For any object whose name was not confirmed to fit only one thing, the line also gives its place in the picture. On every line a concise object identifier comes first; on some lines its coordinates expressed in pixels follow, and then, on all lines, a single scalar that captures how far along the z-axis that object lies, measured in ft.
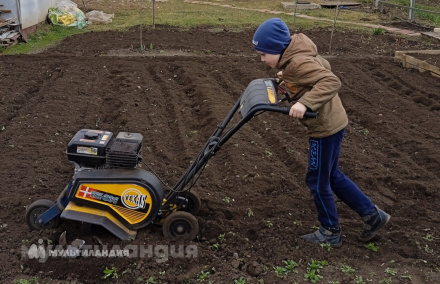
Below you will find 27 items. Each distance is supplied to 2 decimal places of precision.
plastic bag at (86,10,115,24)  55.93
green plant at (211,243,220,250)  14.64
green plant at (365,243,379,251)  14.92
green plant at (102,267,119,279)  13.30
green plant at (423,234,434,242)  15.36
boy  12.93
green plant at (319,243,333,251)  14.75
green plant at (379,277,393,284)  13.12
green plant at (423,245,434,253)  14.80
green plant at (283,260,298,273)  13.65
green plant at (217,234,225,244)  14.99
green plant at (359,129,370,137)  24.58
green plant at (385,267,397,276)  13.51
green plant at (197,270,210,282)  13.15
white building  44.91
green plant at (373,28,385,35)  51.98
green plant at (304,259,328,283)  13.23
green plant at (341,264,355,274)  13.57
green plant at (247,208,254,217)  16.71
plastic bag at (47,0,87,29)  52.60
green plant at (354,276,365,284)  13.12
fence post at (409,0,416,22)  60.67
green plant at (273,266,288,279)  13.36
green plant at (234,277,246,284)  12.93
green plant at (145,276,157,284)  13.04
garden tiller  14.05
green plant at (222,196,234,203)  17.66
